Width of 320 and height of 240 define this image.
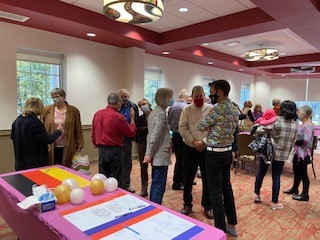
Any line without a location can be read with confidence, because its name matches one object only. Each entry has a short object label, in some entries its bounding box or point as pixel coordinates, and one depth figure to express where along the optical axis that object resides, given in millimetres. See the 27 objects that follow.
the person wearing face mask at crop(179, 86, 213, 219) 2697
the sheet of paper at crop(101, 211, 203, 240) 1270
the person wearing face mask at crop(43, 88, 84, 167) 3166
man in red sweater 2760
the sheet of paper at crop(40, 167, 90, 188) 2028
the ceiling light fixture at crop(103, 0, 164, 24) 2477
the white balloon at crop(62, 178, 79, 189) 1740
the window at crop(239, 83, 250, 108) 10291
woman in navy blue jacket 2531
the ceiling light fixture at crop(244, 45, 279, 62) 5793
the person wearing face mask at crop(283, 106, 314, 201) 3436
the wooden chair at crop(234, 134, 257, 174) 4533
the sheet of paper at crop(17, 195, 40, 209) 1483
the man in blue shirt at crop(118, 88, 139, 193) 3471
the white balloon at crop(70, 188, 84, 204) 1614
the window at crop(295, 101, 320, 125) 10781
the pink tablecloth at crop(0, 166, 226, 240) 1316
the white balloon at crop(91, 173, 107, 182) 1899
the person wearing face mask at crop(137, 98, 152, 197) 3598
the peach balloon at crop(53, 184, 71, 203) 1623
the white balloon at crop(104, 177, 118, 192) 1835
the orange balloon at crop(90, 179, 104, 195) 1768
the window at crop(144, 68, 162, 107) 6695
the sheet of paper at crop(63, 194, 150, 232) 1396
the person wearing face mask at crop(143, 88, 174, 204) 2529
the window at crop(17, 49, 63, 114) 4496
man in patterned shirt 2262
